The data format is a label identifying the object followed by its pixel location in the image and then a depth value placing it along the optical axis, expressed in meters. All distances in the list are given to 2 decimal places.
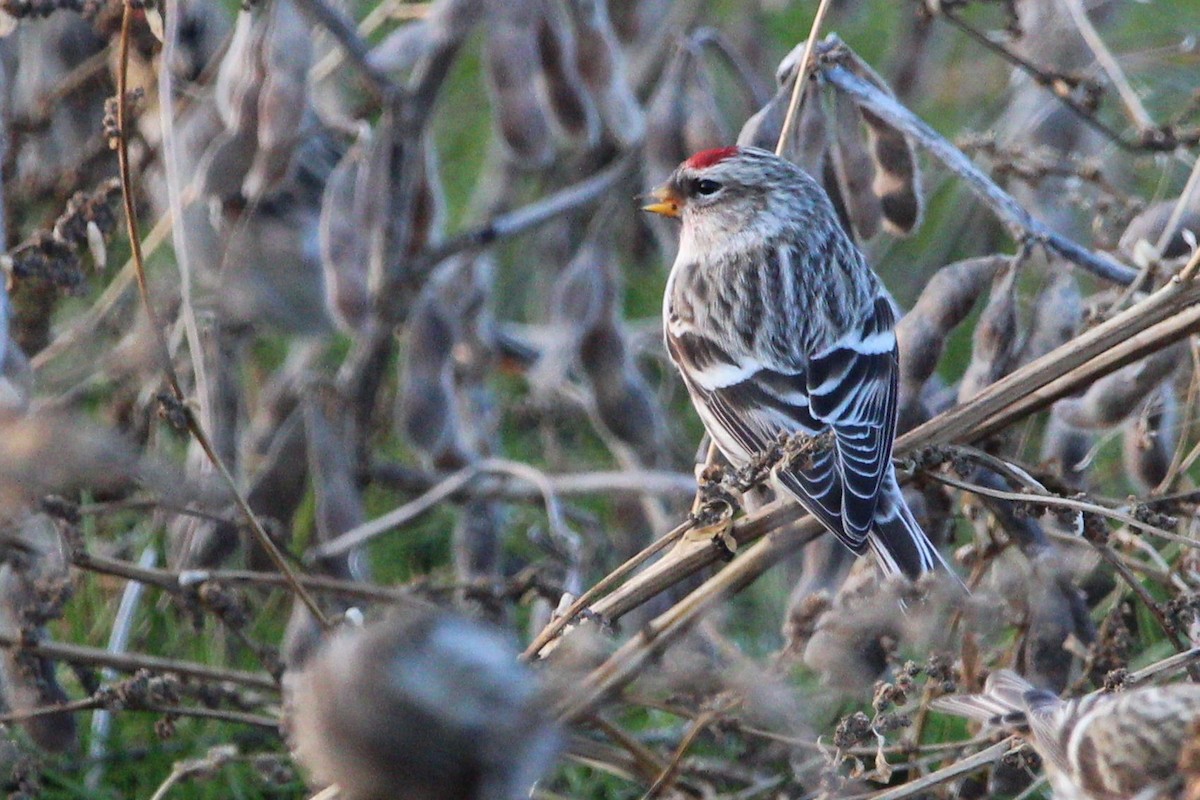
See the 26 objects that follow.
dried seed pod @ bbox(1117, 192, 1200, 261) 5.76
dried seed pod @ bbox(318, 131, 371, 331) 7.24
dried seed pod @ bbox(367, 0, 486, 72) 7.65
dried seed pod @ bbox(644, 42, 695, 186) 7.25
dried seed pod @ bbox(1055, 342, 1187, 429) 5.54
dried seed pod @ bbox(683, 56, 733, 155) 7.11
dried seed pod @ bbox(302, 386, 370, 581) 7.23
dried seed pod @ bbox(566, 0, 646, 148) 7.91
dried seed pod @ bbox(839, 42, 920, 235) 5.81
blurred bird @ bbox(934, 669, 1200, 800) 3.71
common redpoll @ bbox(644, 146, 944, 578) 5.29
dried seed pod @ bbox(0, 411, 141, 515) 3.33
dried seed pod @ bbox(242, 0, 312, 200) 6.57
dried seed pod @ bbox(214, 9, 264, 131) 6.79
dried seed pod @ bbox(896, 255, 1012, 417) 5.41
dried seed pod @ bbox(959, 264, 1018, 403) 5.39
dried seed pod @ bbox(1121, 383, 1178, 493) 6.10
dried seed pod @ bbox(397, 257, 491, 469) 7.78
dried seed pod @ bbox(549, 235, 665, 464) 7.81
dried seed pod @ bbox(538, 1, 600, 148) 7.79
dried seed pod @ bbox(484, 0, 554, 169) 7.56
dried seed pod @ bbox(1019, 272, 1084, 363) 5.59
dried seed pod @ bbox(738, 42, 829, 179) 5.61
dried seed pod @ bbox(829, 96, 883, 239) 5.79
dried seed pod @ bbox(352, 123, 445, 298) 7.28
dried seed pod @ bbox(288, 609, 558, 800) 2.89
